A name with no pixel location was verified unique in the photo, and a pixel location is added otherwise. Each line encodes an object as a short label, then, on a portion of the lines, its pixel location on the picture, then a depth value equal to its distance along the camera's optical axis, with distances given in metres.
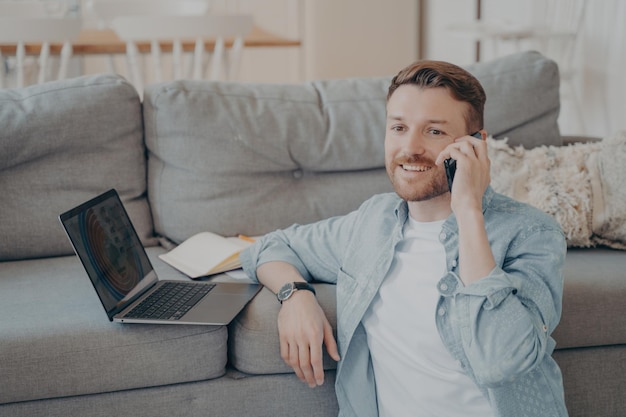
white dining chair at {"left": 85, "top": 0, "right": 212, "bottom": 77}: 4.43
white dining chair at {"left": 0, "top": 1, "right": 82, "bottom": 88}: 3.35
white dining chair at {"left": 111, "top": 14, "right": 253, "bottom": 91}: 3.49
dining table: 3.57
